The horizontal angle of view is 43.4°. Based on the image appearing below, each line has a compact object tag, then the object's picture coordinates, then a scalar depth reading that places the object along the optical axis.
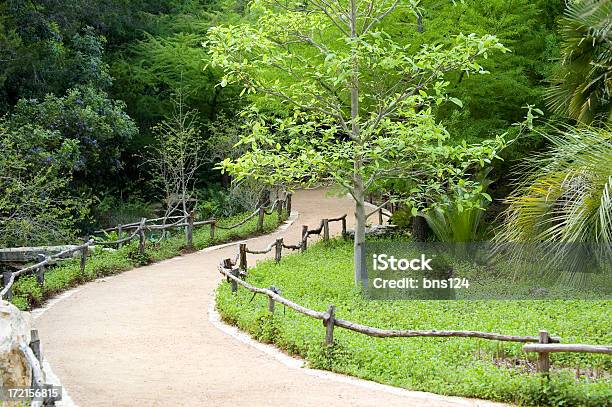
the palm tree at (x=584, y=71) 12.16
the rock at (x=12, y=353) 7.01
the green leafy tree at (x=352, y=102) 12.42
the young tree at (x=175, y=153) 24.09
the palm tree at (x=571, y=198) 10.73
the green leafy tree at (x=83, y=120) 20.61
